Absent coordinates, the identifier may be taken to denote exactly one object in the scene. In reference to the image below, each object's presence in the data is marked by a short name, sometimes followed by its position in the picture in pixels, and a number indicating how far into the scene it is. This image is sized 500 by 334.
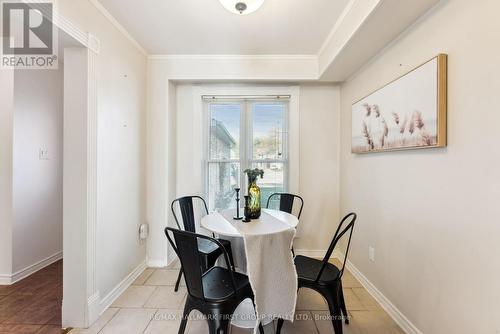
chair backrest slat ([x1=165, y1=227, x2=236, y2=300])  1.36
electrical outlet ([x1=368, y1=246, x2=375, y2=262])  2.34
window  3.23
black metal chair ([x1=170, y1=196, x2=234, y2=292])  2.09
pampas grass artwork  1.50
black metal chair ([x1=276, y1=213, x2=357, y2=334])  1.61
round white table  1.75
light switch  2.73
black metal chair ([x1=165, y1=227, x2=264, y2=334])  1.38
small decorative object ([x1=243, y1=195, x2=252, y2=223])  2.09
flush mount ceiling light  1.62
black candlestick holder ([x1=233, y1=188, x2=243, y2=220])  2.13
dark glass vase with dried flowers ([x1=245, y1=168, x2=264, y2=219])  2.13
